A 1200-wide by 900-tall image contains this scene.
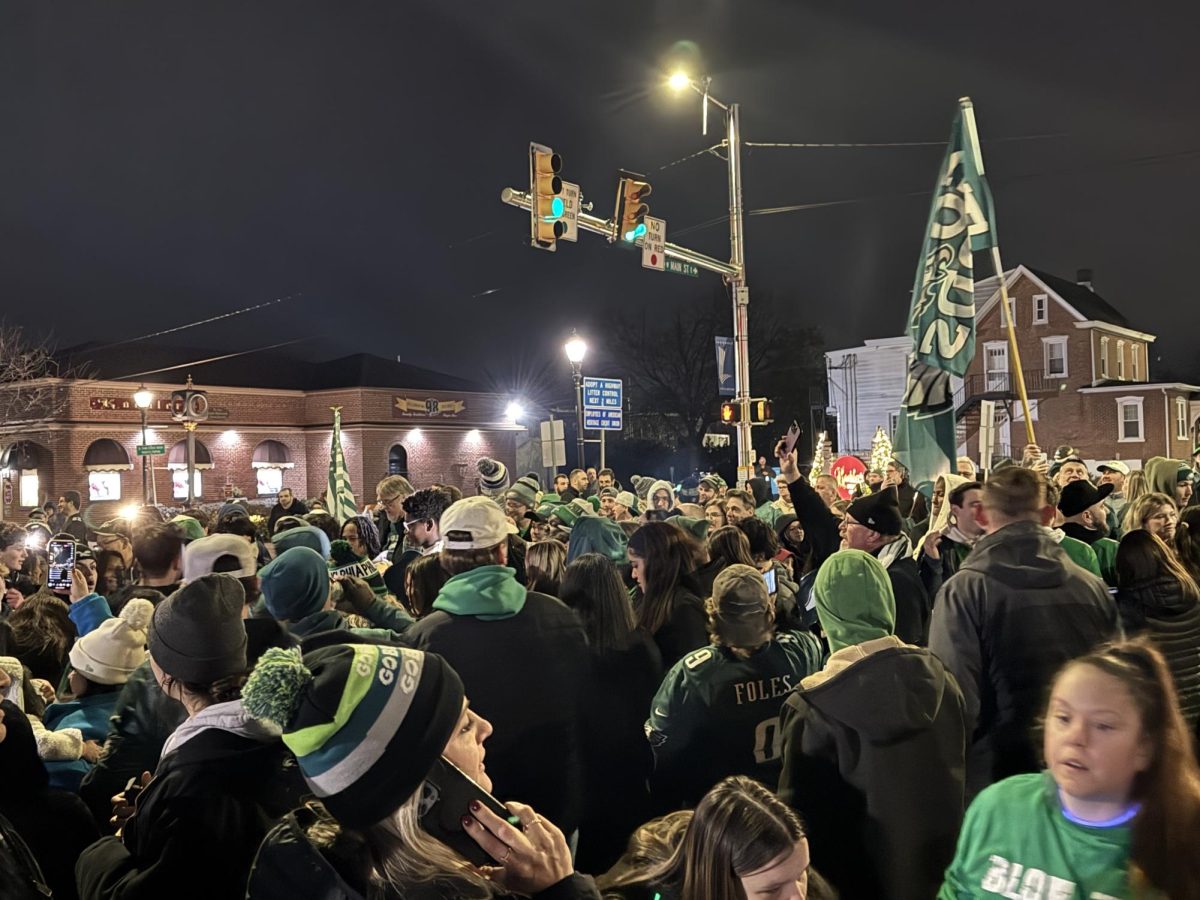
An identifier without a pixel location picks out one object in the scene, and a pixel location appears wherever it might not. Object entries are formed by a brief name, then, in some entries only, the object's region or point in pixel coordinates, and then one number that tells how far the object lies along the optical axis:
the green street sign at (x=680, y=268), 15.65
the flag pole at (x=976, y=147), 10.03
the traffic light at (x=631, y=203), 14.56
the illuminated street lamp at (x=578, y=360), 19.59
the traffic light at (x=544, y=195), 13.05
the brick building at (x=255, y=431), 41.62
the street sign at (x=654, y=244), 15.09
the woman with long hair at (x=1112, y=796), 2.25
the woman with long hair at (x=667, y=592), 4.85
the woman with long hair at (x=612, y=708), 4.12
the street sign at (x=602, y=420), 19.69
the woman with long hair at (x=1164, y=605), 4.57
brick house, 42.84
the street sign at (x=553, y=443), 18.98
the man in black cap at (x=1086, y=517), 6.45
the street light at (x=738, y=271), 16.31
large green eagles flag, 9.43
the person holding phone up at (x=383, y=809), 1.85
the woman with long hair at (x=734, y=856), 2.33
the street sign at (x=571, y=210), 13.47
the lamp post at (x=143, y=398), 26.16
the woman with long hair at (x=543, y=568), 5.82
